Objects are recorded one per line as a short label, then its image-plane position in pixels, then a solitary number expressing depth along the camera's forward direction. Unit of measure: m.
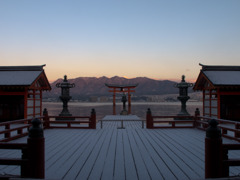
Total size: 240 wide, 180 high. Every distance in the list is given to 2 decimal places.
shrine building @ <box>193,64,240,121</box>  15.23
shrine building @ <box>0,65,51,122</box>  15.51
